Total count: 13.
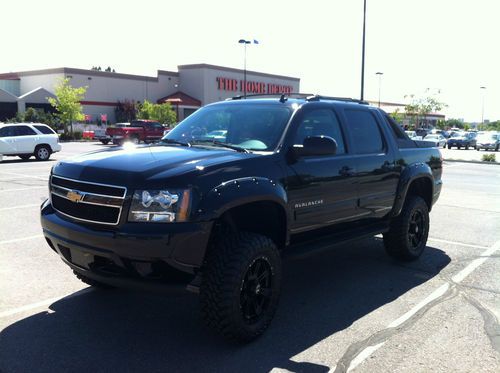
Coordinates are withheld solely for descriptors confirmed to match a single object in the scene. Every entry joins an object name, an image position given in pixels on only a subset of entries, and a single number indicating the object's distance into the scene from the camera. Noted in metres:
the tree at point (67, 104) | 42.19
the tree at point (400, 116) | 66.12
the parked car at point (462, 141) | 43.34
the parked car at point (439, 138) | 43.04
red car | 32.50
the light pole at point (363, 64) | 26.20
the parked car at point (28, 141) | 19.69
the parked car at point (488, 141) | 41.44
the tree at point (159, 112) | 49.31
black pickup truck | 3.52
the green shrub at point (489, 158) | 27.44
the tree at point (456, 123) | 116.88
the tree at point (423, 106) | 67.69
